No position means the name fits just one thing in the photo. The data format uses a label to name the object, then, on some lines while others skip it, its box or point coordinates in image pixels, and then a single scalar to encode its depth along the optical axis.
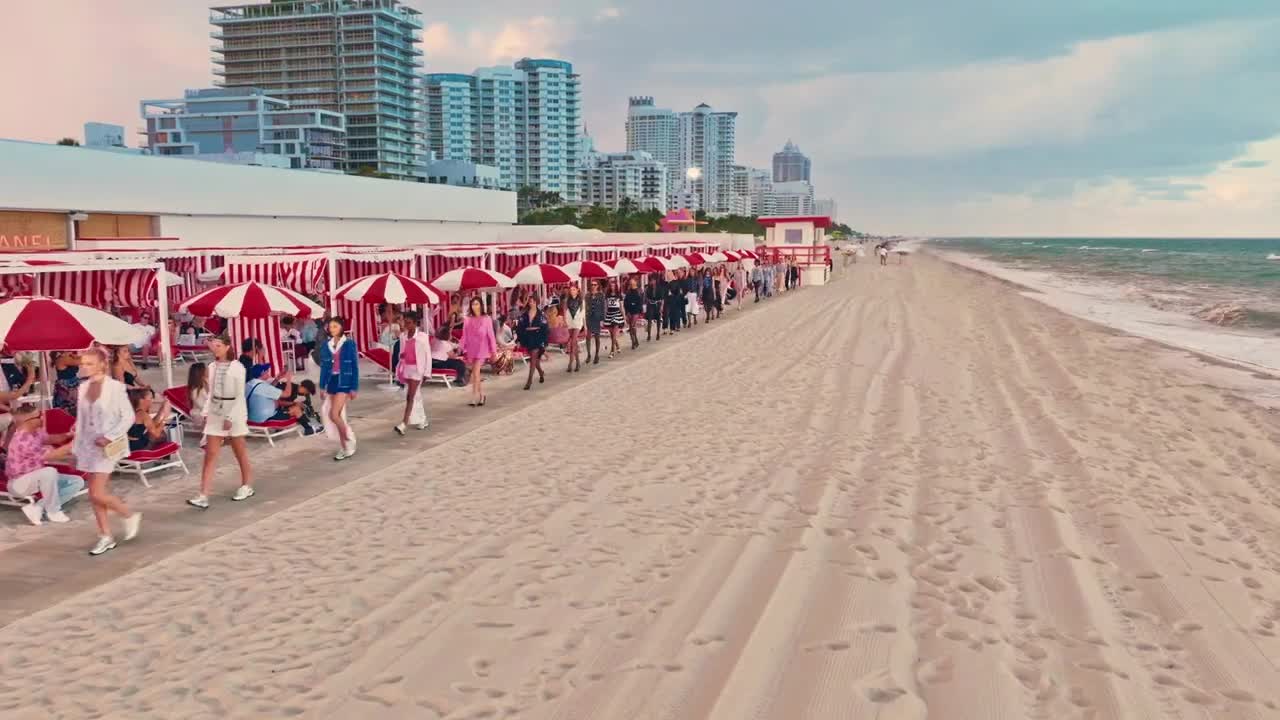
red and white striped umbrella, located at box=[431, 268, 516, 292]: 14.72
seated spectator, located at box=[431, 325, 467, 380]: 14.45
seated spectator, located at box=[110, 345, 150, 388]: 9.88
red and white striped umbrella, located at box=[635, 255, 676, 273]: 22.67
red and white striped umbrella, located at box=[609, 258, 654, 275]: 20.77
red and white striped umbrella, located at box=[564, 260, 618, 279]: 18.53
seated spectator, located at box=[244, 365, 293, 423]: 10.16
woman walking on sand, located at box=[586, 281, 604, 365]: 16.95
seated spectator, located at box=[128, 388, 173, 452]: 8.67
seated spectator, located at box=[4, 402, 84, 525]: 7.30
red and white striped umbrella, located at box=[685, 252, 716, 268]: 26.56
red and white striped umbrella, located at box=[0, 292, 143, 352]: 7.59
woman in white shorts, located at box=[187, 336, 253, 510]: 7.46
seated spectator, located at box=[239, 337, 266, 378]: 10.86
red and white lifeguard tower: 43.03
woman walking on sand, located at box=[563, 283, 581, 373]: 15.52
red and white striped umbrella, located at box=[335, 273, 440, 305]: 12.73
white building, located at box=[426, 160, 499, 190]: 130.50
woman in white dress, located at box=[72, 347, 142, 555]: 6.37
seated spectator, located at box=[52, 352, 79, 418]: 10.36
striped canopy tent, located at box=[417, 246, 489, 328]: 17.42
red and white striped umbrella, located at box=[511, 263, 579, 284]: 16.97
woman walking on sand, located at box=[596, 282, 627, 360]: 17.84
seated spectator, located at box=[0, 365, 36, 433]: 10.04
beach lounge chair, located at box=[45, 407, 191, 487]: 8.49
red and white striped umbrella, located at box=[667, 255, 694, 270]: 24.42
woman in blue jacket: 9.02
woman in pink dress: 12.20
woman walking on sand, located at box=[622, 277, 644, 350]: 19.09
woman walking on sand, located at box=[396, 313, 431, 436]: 10.24
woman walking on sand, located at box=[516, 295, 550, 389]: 13.83
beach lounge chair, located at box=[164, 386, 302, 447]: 10.12
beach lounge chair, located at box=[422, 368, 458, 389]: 14.34
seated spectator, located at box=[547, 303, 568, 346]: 17.72
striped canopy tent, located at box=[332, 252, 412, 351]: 16.16
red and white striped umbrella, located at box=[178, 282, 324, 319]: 10.88
